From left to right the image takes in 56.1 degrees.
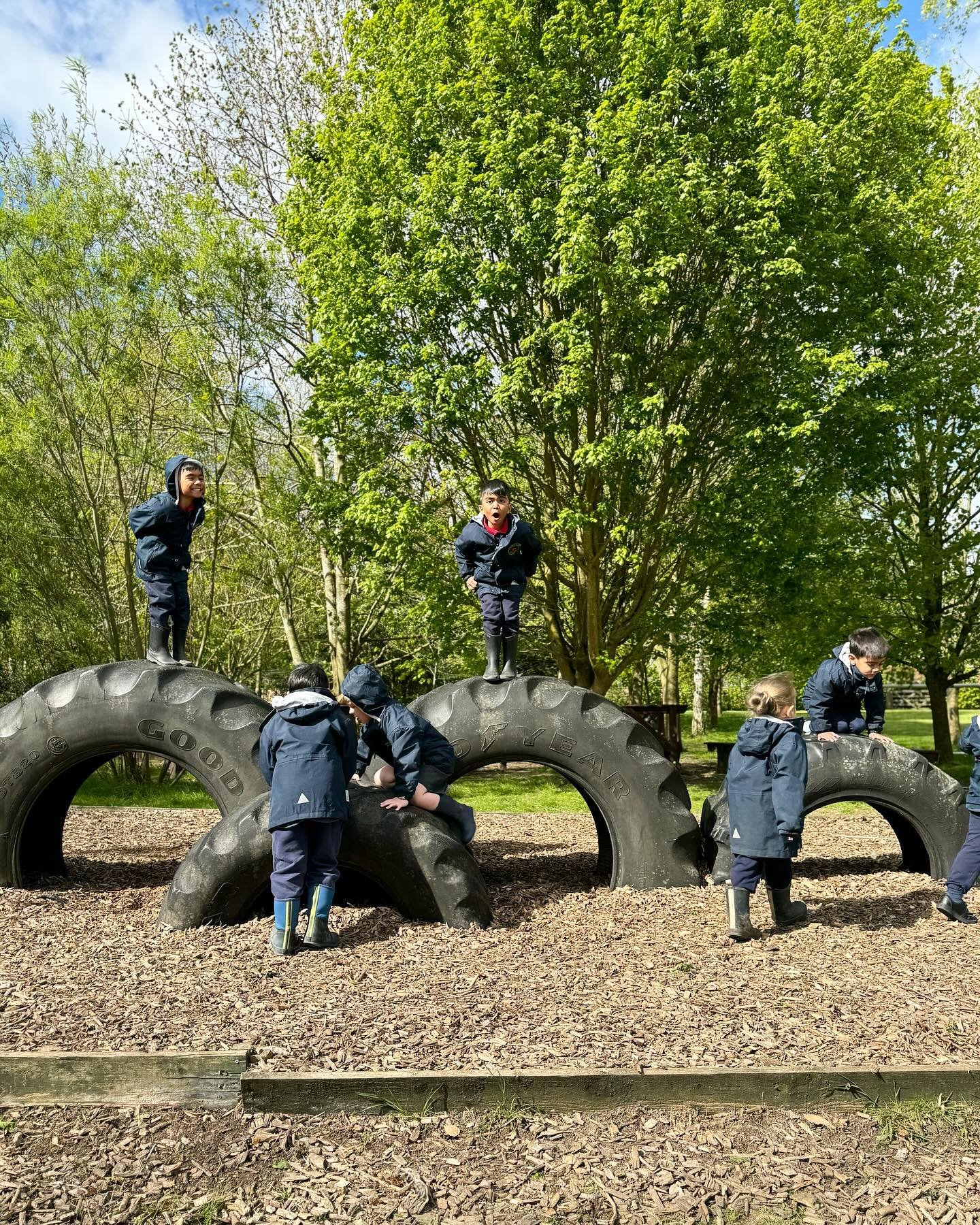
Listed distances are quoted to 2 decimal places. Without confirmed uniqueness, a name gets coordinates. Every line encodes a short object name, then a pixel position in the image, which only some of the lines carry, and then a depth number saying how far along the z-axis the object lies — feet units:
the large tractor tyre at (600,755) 21.03
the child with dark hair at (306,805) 16.47
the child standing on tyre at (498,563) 22.41
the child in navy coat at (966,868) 19.56
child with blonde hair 17.44
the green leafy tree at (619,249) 39.37
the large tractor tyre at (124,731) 20.58
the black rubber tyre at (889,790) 21.49
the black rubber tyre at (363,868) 17.39
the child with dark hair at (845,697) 22.70
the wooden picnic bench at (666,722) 54.70
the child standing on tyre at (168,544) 21.83
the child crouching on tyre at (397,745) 18.53
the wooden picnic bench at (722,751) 49.52
